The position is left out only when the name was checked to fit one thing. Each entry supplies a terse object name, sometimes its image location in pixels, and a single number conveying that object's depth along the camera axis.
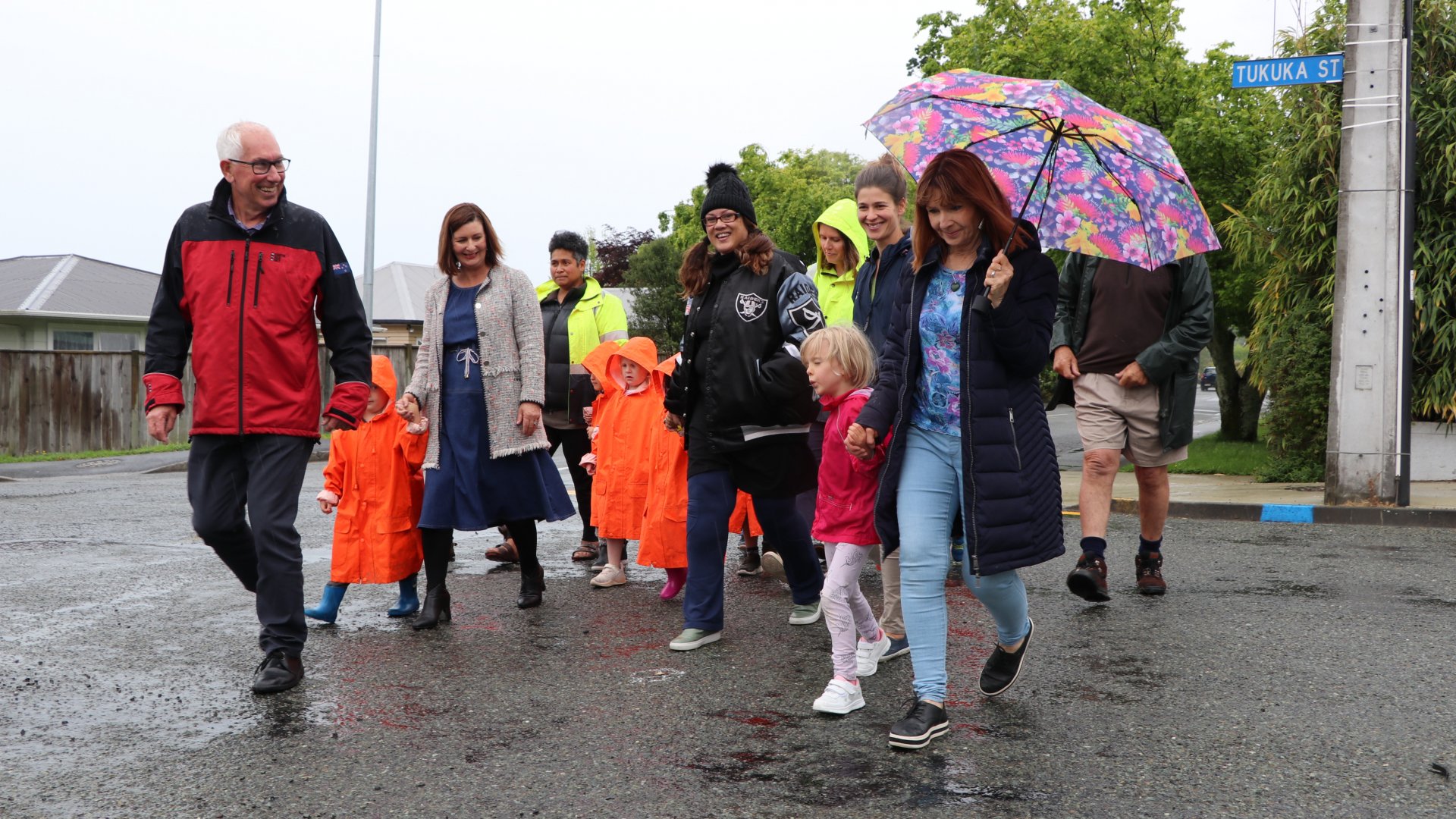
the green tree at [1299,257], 11.95
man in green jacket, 6.30
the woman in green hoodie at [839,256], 6.53
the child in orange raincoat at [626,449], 6.86
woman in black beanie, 5.25
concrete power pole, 9.56
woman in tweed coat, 5.85
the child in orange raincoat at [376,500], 5.87
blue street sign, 9.30
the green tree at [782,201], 44.94
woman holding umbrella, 3.97
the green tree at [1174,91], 18.25
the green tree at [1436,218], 11.51
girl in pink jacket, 4.34
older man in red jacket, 4.66
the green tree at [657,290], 48.00
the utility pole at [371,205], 25.28
